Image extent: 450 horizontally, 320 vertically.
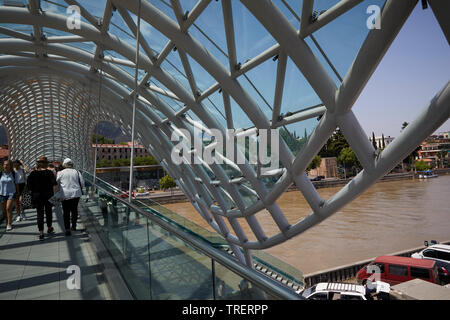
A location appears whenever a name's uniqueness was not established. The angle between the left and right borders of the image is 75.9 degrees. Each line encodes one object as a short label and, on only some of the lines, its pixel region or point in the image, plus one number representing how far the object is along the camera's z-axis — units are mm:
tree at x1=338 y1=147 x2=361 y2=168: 96250
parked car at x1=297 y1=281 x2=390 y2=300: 16125
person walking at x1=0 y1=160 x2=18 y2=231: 9617
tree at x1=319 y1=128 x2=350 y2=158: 96212
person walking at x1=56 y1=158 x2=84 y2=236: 8562
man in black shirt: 8549
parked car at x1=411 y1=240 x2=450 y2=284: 21206
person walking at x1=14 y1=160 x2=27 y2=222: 11330
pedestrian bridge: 6578
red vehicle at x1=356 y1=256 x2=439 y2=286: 19703
